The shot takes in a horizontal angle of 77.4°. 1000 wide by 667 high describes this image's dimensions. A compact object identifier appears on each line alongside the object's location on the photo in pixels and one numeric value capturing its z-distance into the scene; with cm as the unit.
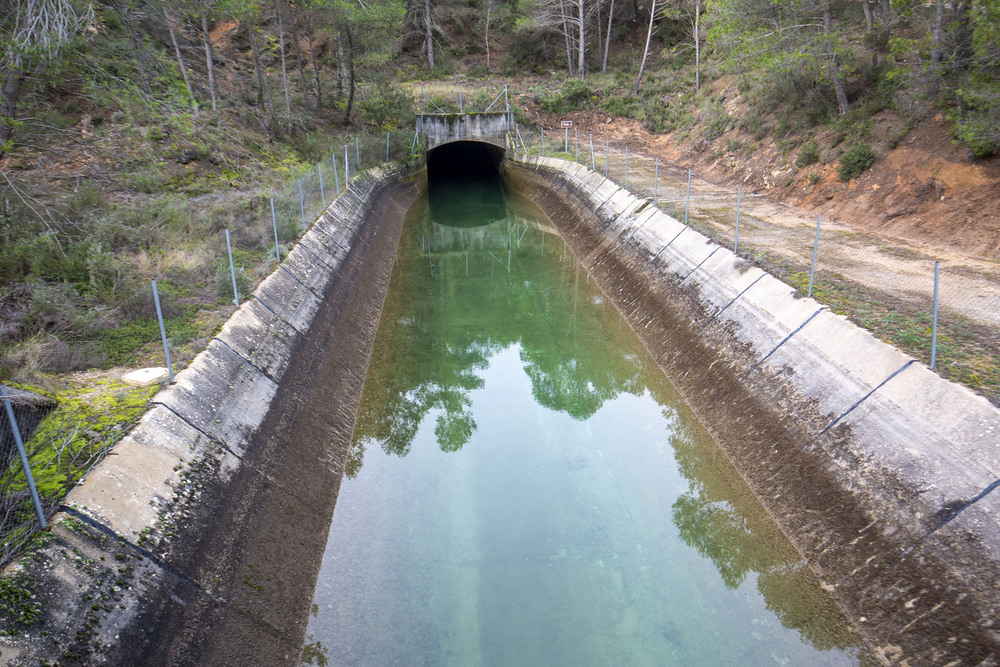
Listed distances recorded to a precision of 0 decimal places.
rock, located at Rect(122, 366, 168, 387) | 866
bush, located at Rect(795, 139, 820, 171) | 2100
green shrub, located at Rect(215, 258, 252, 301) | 1198
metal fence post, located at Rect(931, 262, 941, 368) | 858
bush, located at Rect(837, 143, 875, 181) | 1839
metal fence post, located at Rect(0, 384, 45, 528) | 577
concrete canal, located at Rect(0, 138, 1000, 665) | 667
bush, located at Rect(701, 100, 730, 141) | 2927
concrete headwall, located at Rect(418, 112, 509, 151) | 3612
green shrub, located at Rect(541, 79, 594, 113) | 4062
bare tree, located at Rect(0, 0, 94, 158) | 966
